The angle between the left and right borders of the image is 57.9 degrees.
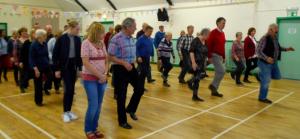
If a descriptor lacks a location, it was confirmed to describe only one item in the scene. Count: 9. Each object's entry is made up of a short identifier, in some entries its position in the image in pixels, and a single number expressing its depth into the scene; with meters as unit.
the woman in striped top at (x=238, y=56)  6.99
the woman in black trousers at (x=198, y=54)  4.88
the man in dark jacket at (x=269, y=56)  4.89
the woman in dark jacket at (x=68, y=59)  3.80
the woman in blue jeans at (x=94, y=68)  2.91
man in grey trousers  5.21
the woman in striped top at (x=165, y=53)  6.78
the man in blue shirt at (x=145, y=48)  5.32
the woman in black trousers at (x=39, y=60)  4.56
